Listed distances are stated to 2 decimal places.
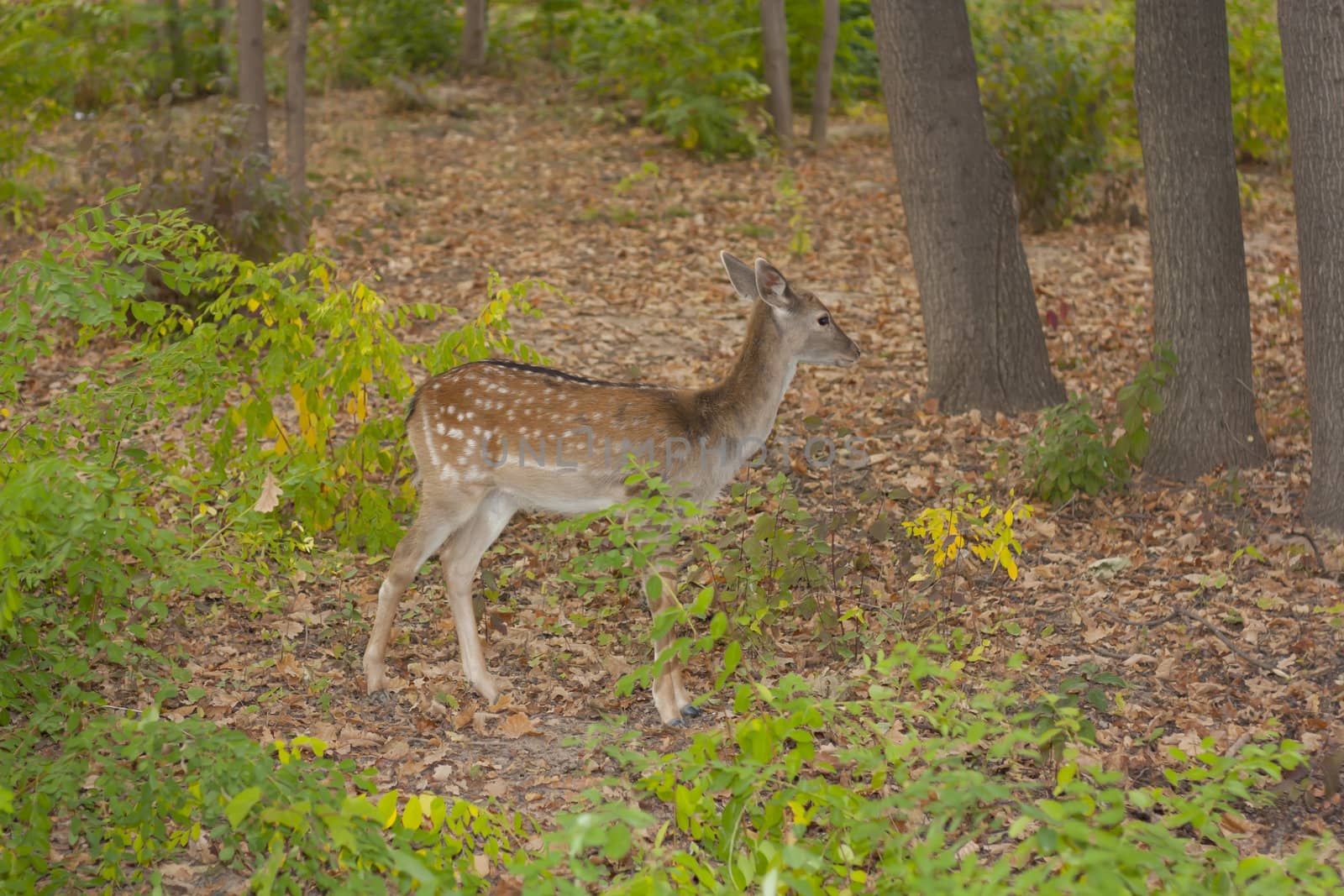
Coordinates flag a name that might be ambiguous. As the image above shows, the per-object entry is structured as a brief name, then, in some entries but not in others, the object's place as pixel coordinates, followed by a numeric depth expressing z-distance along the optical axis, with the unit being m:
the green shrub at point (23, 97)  12.38
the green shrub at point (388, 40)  19.17
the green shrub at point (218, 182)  10.36
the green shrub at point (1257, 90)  15.55
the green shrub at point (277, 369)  5.43
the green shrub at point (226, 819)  3.69
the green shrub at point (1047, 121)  13.40
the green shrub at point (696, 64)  15.72
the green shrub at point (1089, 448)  7.68
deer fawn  6.30
